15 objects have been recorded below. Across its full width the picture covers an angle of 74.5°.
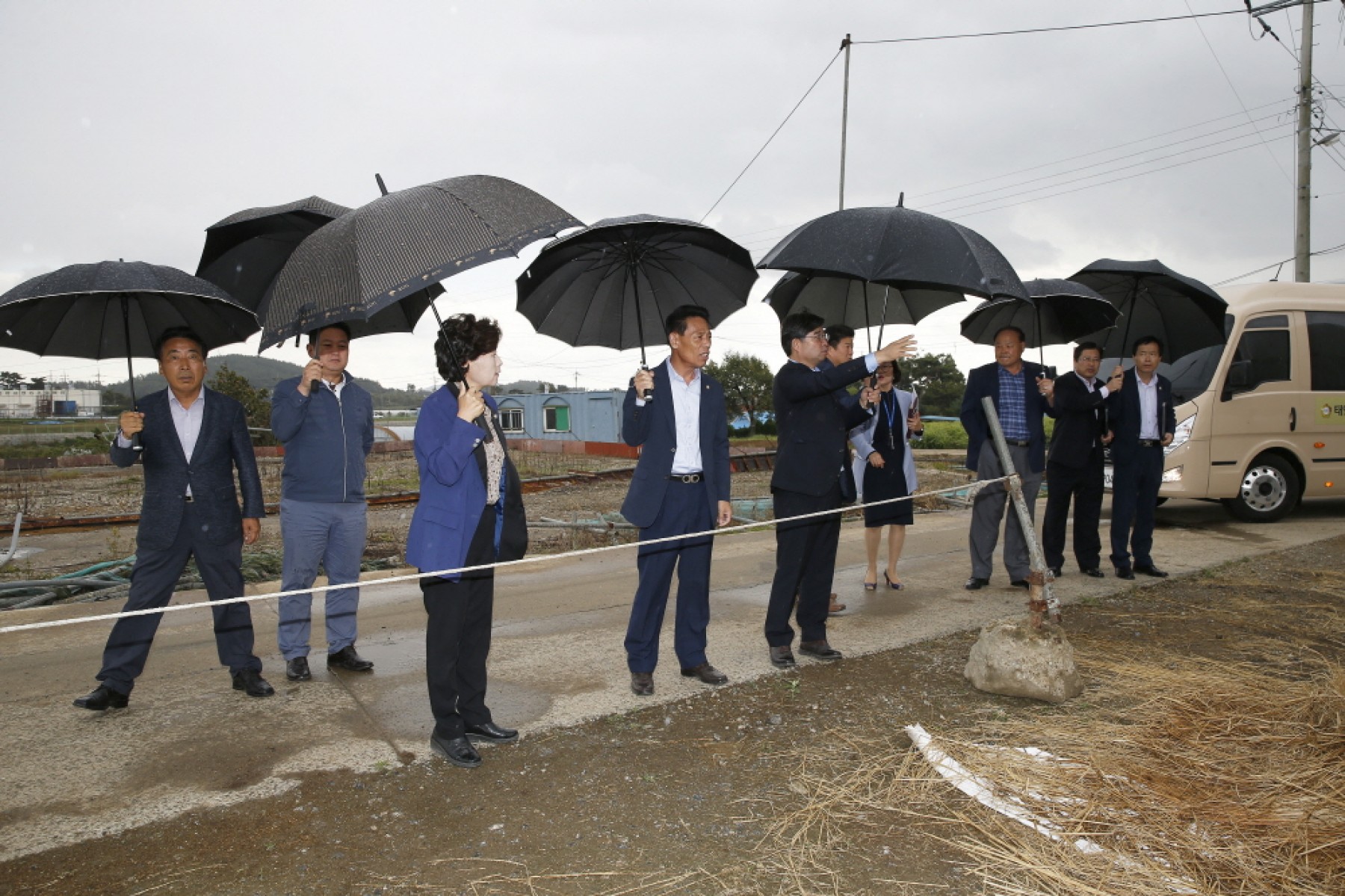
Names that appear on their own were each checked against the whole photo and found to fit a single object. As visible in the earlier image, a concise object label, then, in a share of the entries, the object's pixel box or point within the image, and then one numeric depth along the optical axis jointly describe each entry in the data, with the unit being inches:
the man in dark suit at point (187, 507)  161.8
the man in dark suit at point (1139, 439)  268.1
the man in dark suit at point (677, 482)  167.9
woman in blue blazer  133.3
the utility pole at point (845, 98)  677.9
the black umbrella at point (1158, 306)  246.8
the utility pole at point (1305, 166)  690.2
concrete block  159.6
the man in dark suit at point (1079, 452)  260.5
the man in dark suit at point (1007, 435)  254.2
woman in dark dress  249.3
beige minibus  363.6
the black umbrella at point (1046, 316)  242.7
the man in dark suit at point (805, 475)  183.5
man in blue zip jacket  175.5
